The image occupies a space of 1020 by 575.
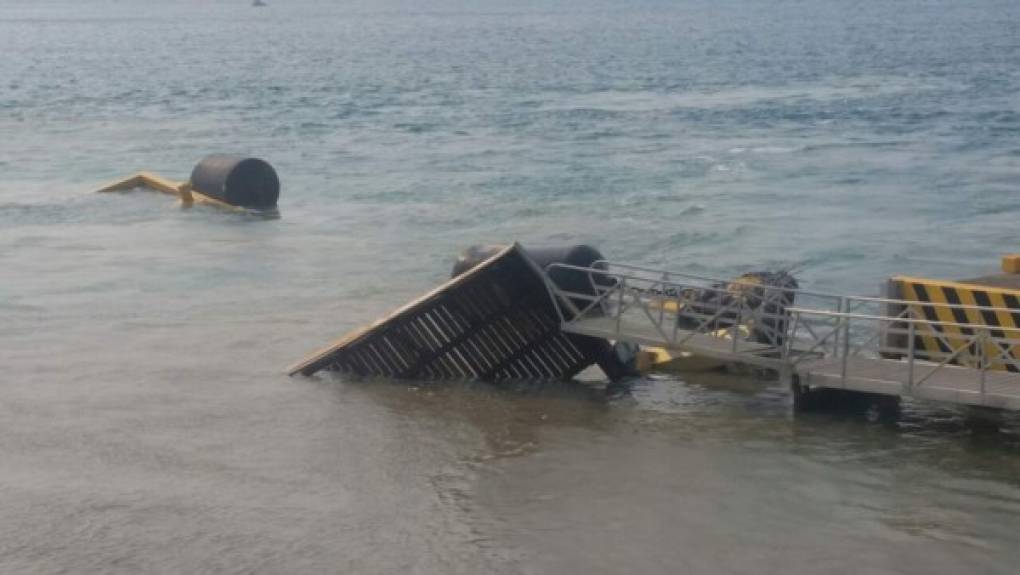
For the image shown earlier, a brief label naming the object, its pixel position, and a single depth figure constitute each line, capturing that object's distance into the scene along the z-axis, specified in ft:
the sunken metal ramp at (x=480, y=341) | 75.15
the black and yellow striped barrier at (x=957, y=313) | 66.39
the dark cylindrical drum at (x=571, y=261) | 79.41
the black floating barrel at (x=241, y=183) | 135.23
